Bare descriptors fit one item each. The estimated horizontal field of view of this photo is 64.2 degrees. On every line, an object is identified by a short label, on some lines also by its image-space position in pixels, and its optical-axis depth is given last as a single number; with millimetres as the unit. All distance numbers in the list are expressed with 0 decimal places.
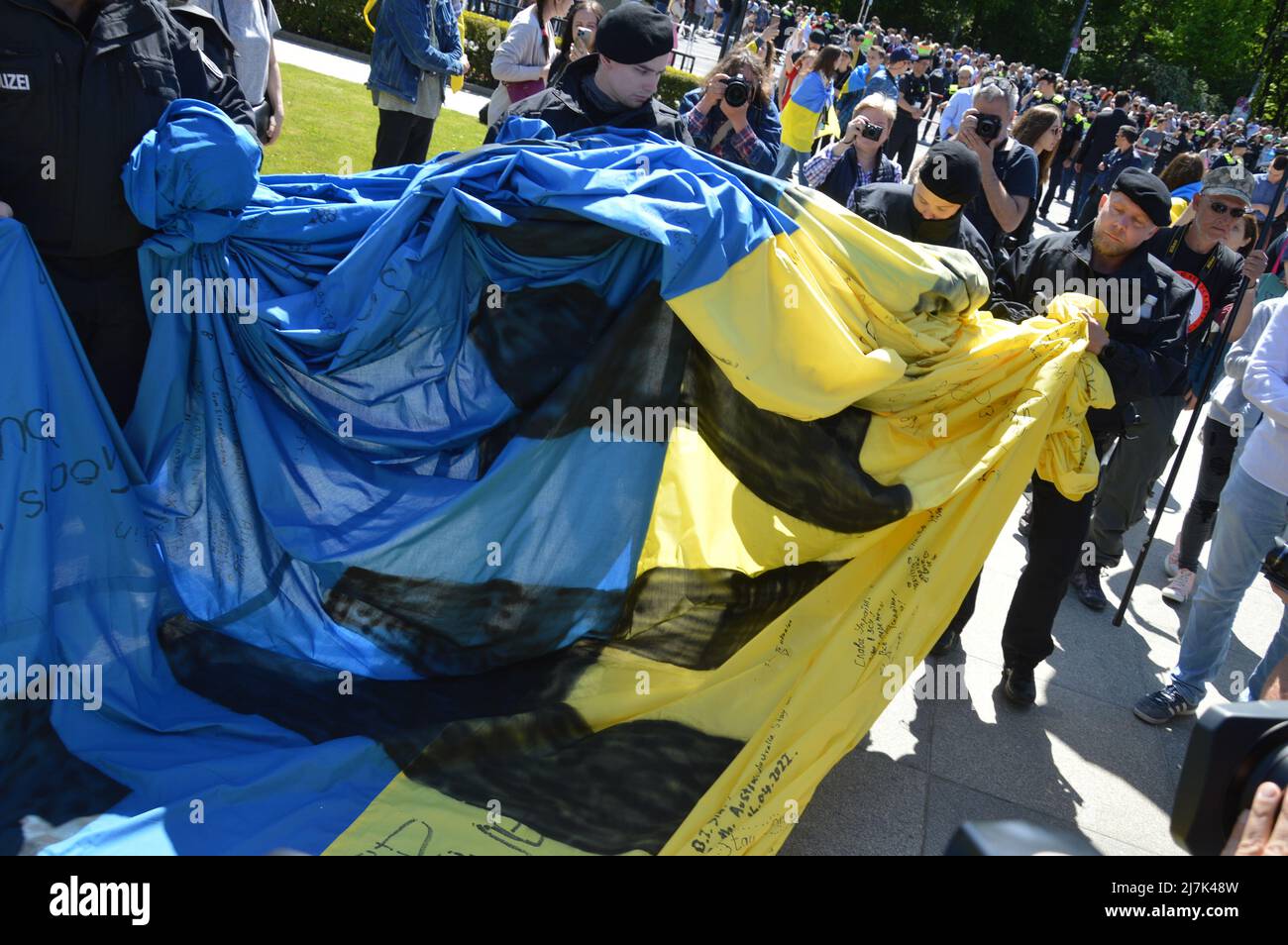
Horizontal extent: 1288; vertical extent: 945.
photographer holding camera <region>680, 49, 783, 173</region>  6074
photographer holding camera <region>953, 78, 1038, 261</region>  5977
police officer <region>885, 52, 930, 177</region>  13398
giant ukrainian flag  3285
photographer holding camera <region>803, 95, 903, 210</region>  6855
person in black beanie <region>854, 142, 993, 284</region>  4348
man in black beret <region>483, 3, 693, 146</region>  4191
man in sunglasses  5496
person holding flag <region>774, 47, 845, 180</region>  10922
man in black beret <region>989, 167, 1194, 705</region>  4129
